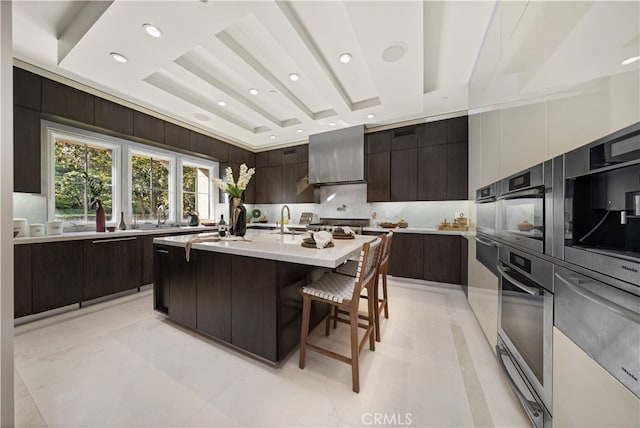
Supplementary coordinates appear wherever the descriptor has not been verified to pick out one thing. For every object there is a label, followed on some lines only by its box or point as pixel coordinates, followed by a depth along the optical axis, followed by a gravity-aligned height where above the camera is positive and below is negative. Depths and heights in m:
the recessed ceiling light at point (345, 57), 2.19 +1.58
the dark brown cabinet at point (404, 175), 3.72 +0.66
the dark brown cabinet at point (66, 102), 2.43 +1.28
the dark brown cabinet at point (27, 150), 2.28 +0.65
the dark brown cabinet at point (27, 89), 2.25 +1.28
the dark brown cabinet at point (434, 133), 3.48 +1.29
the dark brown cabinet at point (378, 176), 3.93 +0.67
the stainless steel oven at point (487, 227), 1.67 -0.12
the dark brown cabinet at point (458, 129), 3.34 +1.30
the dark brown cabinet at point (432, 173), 3.50 +0.65
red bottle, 2.93 -0.11
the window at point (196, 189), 4.28 +0.47
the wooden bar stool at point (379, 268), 1.90 -0.53
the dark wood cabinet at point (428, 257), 3.25 -0.69
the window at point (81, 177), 2.77 +0.47
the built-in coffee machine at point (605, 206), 0.63 +0.03
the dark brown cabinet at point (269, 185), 5.16 +0.67
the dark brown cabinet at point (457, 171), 3.36 +0.66
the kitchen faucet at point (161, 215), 3.73 -0.06
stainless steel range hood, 4.05 +1.10
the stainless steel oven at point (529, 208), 1.00 +0.03
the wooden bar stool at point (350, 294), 1.36 -0.56
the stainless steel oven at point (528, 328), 0.99 -0.62
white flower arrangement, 2.22 +0.29
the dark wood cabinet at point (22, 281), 2.15 -0.69
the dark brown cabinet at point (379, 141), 3.91 +1.30
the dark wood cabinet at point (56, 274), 2.26 -0.68
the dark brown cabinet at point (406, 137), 3.69 +1.31
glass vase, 2.25 -0.06
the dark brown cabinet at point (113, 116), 2.81 +1.28
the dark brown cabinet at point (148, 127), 3.19 +1.28
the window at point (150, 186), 3.51 +0.44
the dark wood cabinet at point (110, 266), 2.61 -0.69
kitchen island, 1.53 -0.60
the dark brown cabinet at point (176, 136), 3.56 +1.28
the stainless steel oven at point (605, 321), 0.60 -0.35
